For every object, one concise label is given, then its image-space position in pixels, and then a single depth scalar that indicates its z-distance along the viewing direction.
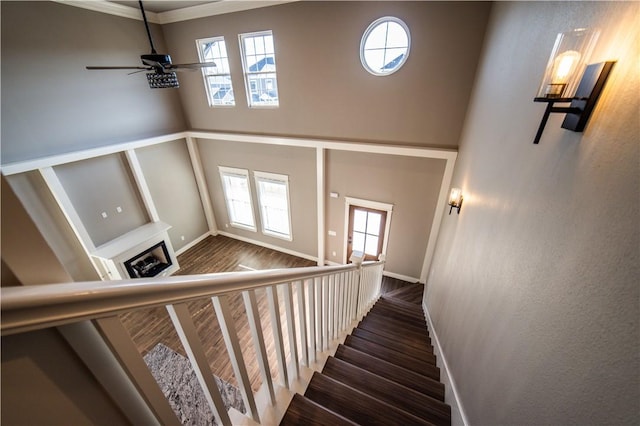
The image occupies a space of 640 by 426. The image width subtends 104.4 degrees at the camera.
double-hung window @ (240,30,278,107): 4.64
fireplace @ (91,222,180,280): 4.61
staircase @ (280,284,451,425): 1.51
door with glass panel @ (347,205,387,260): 5.20
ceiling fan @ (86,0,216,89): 3.08
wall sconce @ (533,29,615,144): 0.96
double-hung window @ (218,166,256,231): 6.15
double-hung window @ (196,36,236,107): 5.06
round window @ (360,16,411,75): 3.75
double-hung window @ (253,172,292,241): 5.74
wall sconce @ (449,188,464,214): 3.00
